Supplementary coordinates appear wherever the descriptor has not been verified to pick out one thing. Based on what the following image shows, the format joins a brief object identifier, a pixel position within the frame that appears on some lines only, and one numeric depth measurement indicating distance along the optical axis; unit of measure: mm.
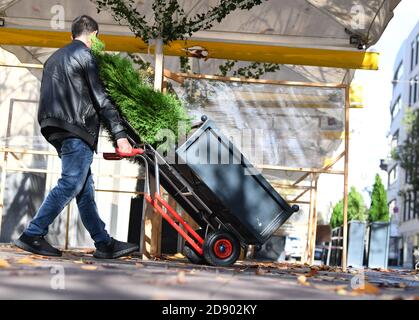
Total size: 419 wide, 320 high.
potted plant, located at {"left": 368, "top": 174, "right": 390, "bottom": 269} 15156
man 6109
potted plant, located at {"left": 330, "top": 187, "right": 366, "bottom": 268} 14844
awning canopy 9109
